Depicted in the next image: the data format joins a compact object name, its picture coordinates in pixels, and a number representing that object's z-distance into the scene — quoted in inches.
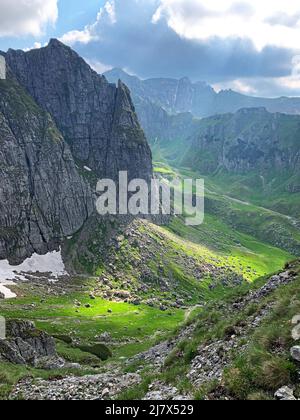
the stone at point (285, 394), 674.7
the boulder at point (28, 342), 2167.4
